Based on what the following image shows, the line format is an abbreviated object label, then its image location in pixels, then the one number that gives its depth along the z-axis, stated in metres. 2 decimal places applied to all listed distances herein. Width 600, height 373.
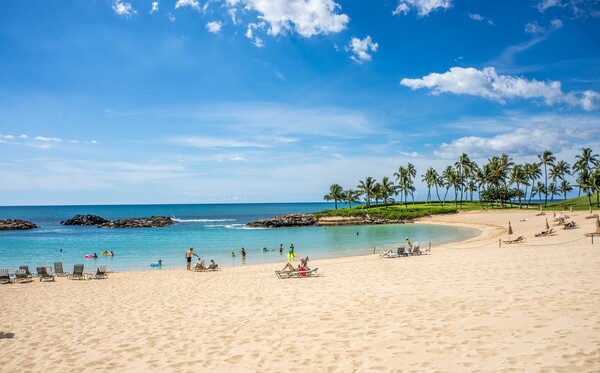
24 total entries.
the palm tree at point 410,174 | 112.62
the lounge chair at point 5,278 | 21.56
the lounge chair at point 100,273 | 23.35
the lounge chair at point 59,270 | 24.06
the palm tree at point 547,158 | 91.38
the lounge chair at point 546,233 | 34.75
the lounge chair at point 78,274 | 23.34
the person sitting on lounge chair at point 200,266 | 25.88
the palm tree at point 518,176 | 93.06
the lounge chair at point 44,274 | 22.62
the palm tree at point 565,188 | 120.40
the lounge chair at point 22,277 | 22.01
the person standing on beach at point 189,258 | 27.42
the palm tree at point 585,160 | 89.25
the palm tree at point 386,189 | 111.46
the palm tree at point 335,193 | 120.06
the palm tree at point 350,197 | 119.25
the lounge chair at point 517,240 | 30.48
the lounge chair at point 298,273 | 19.91
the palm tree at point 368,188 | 111.56
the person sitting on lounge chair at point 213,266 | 26.26
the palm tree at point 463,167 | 102.81
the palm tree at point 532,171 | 96.62
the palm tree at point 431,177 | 117.47
